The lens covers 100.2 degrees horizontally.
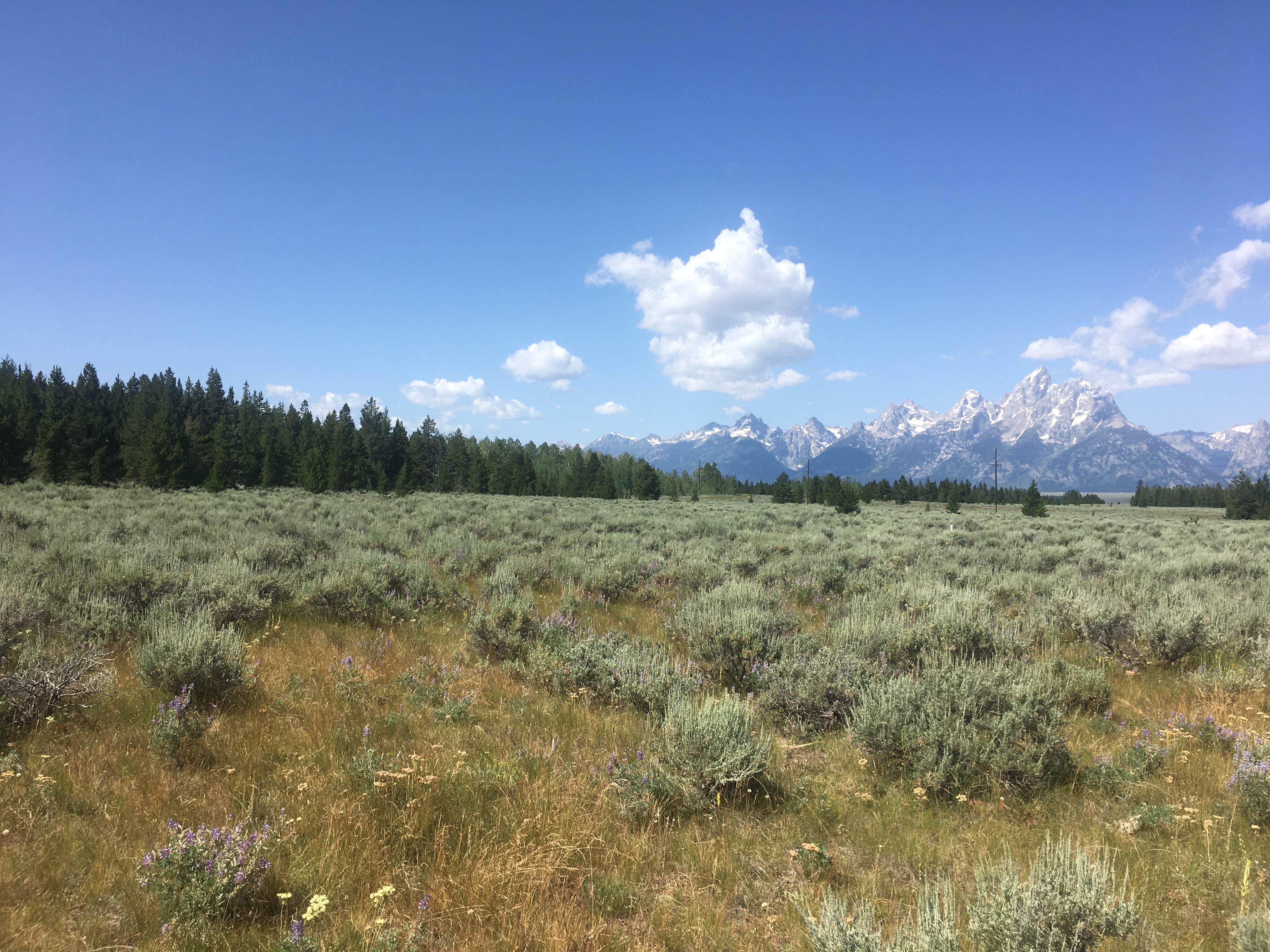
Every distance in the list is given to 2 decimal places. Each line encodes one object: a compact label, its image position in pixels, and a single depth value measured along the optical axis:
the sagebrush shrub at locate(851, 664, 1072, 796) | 3.75
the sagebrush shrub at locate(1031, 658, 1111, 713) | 5.34
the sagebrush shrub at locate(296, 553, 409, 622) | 7.43
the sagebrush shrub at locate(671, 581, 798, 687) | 5.99
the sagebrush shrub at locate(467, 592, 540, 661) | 6.37
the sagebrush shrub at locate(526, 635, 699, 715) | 4.95
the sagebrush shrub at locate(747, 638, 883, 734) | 4.92
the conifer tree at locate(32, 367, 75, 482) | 44.66
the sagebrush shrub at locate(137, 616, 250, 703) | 4.40
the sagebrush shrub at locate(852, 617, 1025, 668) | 5.96
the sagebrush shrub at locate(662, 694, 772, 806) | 3.59
